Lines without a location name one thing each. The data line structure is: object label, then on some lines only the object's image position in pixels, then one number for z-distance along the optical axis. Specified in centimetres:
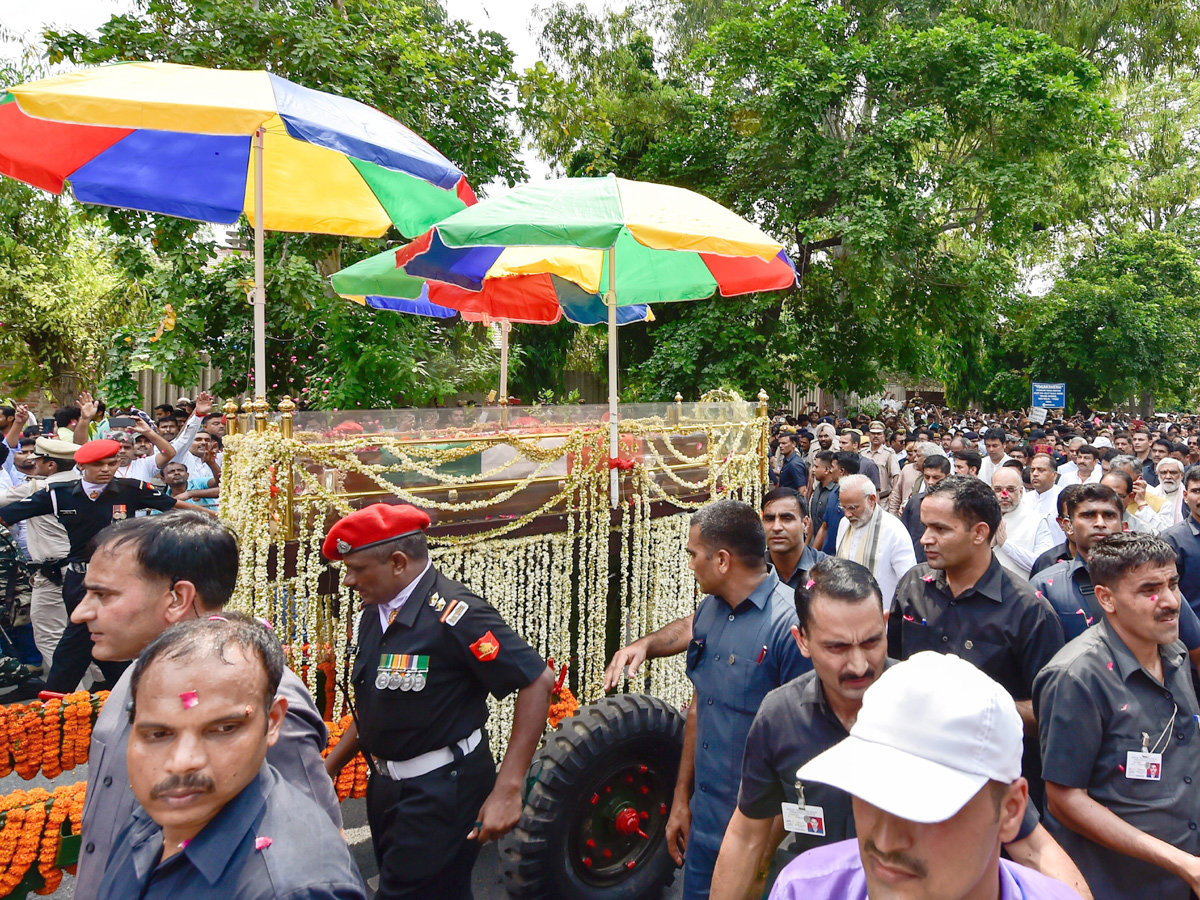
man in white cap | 129
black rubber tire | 340
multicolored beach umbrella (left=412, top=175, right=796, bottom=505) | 428
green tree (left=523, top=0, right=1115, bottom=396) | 1367
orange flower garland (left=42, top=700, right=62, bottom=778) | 383
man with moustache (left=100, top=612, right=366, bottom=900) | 155
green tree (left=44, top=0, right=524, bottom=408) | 915
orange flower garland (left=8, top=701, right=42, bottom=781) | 378
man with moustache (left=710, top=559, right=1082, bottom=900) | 219
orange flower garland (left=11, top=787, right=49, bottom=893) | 312
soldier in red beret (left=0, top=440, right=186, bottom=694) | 581
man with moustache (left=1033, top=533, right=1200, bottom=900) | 239
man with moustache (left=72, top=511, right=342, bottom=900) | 200
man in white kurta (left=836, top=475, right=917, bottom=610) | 491
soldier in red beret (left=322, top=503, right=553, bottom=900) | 274
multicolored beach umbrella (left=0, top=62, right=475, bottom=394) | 386
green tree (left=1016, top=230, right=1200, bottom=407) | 2331
